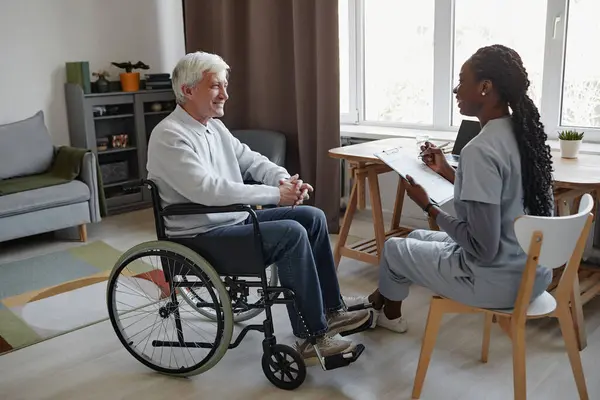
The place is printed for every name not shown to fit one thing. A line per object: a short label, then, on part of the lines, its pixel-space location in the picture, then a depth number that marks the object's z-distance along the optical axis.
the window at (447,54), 3.13
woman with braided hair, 1.65
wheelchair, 1.95
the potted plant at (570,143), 2.59
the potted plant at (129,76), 4.45
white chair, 1.55
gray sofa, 3.48
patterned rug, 2.57
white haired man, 1.99
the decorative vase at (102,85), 4.36
